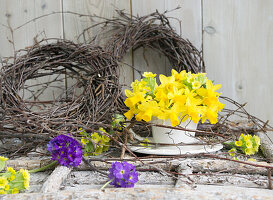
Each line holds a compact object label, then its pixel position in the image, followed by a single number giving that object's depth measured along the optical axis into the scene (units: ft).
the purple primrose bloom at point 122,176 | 2.38
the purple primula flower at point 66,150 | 2.78
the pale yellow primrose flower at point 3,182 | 2.30
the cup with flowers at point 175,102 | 3.09
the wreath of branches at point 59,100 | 3.22
